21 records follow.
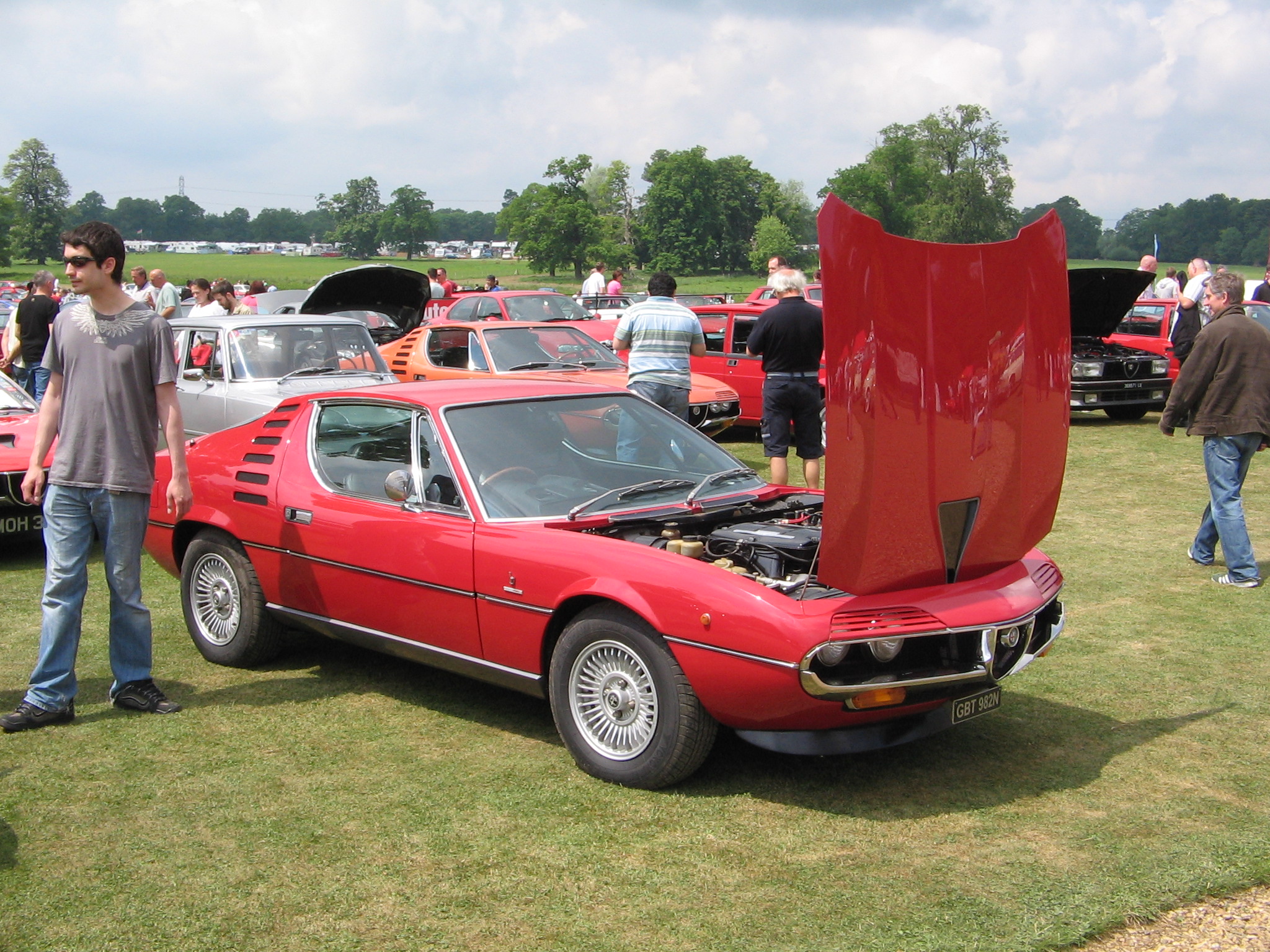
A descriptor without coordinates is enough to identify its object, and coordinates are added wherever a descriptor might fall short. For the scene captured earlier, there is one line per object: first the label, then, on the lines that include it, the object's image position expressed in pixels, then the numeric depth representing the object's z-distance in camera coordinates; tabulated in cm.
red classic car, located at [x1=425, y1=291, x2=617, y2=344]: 1655
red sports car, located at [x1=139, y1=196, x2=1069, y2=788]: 392
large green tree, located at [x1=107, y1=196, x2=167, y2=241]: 16700
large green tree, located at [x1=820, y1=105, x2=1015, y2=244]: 9750
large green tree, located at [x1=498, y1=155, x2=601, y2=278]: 9675
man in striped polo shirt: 929
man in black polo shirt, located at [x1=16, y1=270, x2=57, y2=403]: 1213
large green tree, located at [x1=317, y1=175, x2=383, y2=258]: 13725
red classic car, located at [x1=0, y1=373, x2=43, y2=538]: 787
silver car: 1023
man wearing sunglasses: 486
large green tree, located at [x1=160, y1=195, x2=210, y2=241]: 17425
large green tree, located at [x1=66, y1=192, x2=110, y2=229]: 12988
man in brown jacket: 723
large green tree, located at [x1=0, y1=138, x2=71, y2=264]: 11681
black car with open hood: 1439
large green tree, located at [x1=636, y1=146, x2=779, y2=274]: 11306
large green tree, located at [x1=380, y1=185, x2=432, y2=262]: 13525
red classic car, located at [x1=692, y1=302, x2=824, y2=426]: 1388
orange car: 1205
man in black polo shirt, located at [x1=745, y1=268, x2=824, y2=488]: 905
